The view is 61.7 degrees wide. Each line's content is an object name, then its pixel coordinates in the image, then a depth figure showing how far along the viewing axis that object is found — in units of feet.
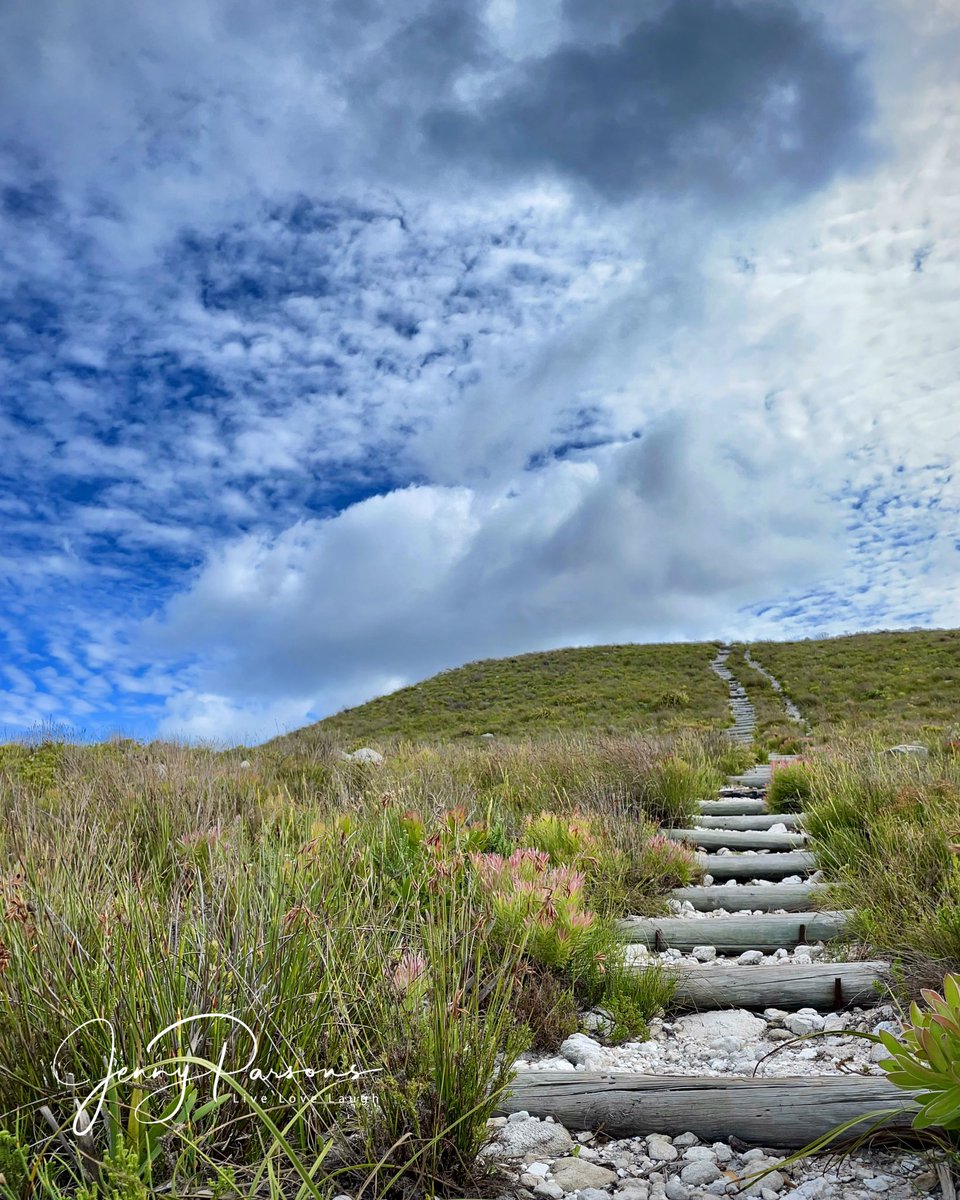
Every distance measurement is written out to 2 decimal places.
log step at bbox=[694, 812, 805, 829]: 28.22
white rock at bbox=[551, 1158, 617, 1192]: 8.38
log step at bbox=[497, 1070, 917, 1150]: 8.94
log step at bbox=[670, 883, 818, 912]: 19.66
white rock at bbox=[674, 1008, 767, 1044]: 13.17
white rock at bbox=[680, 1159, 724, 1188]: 8.50
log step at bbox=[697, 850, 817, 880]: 22.93
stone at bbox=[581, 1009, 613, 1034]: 13.33
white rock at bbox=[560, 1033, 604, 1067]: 11.86
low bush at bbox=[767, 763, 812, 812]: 30.07
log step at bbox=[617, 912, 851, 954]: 17.13
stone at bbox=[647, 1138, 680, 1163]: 9.08
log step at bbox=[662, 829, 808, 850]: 25.66
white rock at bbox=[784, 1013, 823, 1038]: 13.14
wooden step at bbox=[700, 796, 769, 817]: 30.91
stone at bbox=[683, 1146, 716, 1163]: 8.84
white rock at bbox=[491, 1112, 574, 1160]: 9.09
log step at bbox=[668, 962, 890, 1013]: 13.76
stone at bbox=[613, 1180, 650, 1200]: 8.16
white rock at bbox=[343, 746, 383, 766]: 39.32
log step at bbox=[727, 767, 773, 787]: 37.15
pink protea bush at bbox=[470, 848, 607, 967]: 13.30
